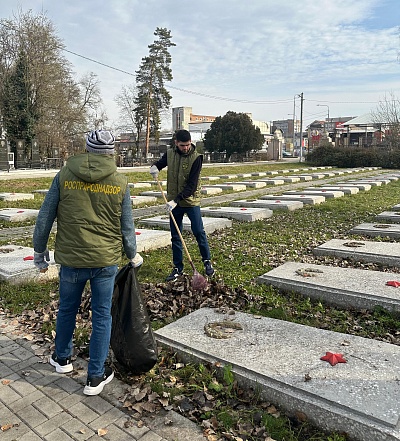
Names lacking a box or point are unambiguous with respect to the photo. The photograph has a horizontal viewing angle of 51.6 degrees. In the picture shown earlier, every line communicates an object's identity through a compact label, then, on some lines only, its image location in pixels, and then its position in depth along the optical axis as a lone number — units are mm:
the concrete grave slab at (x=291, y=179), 19875
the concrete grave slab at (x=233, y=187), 16078
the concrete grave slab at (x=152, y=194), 13460
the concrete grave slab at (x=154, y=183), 17441
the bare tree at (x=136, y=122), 44344
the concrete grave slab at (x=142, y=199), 12105
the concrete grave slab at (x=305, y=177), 21311
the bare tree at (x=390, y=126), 38906
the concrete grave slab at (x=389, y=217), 8789
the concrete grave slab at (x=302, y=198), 11531
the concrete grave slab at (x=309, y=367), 2338
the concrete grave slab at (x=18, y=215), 9430
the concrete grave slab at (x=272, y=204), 10570
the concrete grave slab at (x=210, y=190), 14703
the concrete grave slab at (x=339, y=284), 4117
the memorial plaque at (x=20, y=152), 30397
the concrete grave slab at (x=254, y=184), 17341
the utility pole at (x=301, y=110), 49531
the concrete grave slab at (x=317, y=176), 22711
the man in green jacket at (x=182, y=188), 4867
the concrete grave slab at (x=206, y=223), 8026
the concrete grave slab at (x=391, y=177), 20834
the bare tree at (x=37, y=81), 30469
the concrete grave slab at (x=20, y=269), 4957
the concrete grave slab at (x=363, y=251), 5590
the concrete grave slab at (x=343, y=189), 14398
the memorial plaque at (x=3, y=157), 25234
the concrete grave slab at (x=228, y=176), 22475
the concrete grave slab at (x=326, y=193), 12992
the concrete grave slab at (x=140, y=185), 16597
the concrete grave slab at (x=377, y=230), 7324
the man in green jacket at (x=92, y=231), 2705
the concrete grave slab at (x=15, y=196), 12539
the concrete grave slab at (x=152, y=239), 6560
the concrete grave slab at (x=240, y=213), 9125
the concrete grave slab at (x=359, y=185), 15620
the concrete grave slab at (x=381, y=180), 18734
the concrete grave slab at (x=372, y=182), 17562
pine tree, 43344
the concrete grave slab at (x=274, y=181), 19078
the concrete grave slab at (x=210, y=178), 20405
